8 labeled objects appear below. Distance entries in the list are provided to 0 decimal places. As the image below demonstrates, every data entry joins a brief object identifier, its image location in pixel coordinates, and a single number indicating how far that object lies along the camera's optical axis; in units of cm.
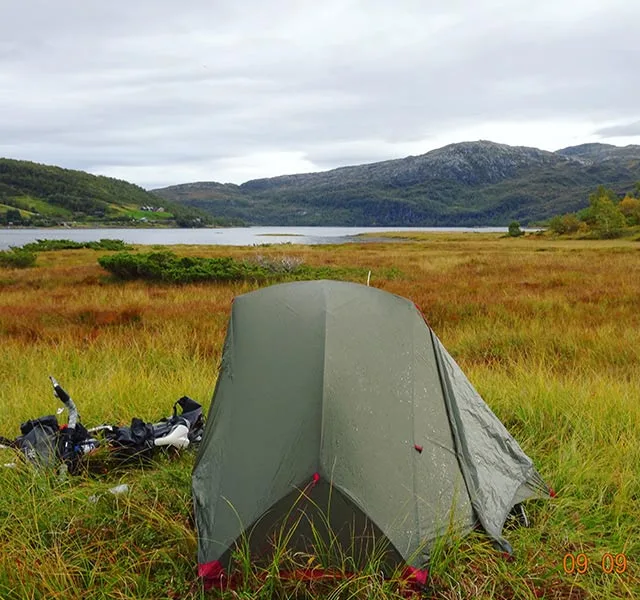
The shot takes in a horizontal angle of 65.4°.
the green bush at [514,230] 7531
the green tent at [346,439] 277
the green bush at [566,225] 6838
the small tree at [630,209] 6351
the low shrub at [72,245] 3890
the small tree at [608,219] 5612
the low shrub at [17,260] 2569
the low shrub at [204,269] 1730
